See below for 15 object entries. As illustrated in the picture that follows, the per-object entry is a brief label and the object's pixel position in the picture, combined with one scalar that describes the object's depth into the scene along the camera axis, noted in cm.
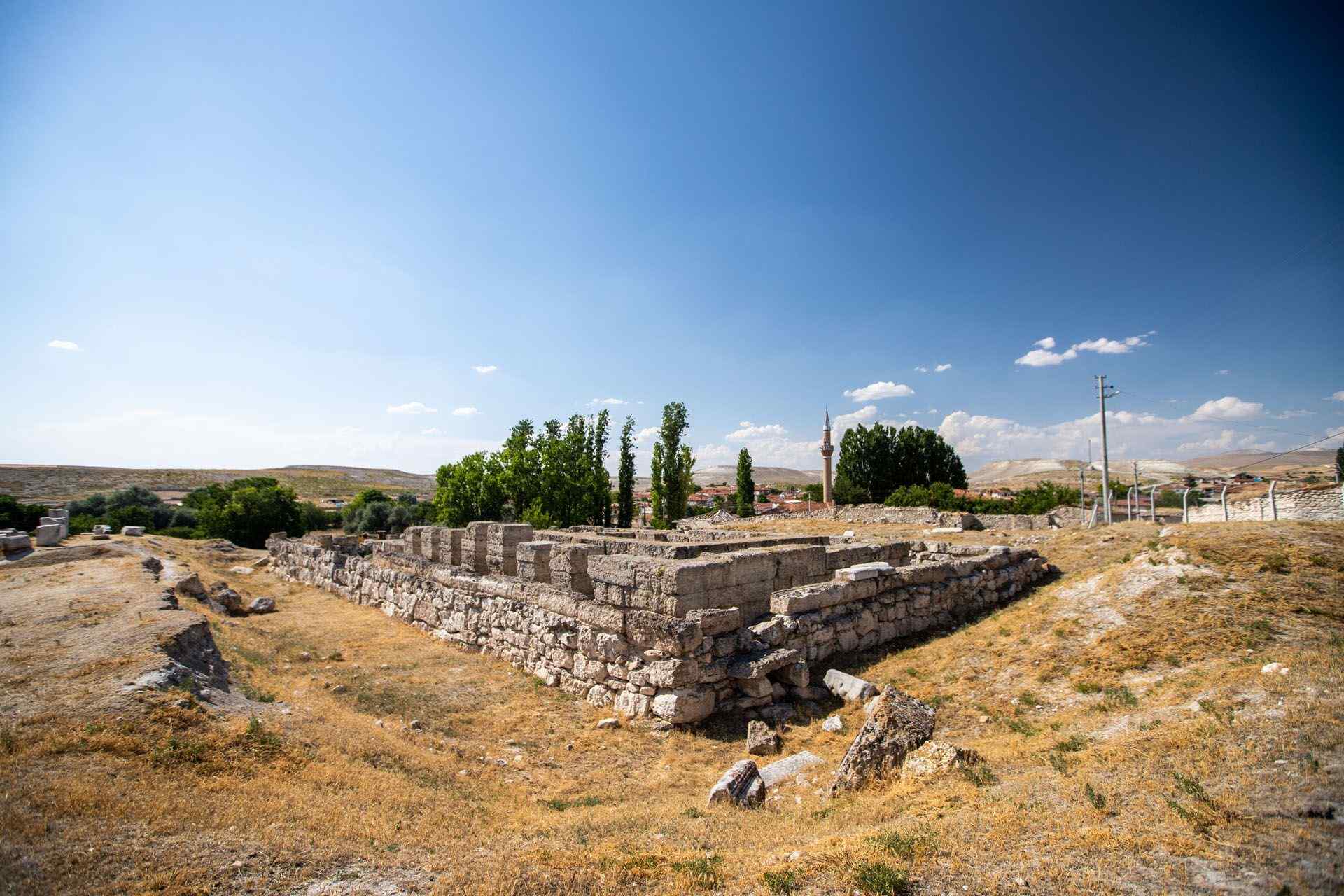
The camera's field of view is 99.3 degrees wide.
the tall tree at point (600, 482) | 3881
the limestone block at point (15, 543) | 1789
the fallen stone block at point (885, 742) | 552
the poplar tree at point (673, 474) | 4169
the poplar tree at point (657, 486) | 4159
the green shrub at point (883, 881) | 329
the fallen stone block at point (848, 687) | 799
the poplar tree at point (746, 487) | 4947
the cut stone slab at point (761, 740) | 701
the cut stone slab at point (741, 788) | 565
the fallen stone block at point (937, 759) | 517
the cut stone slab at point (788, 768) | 616
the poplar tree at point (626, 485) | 3978
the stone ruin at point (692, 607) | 801
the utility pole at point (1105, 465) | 2145
